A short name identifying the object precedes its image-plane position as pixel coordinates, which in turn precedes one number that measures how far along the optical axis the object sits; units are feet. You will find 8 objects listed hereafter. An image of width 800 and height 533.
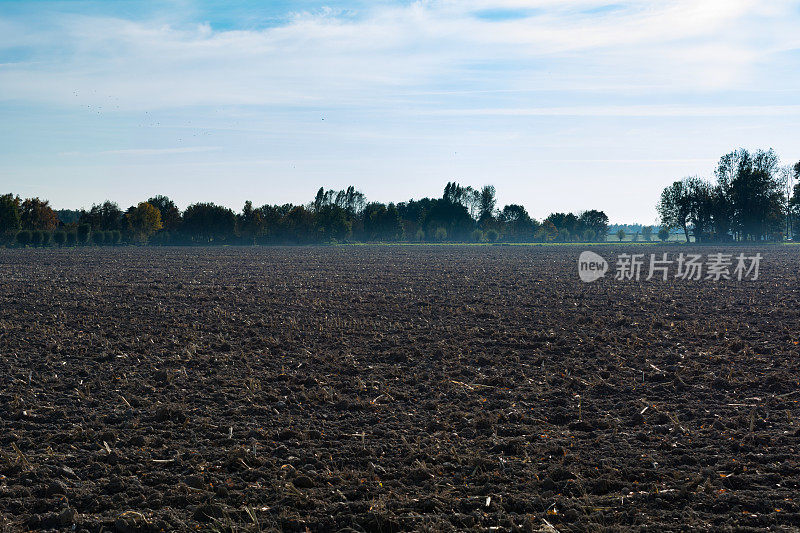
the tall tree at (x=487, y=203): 563.07
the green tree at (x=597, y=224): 623.36
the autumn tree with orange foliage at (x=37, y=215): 402.52
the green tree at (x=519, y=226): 570.09
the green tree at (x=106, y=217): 415.85
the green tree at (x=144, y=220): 402.52
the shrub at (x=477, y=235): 539.29
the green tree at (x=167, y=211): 447.83
